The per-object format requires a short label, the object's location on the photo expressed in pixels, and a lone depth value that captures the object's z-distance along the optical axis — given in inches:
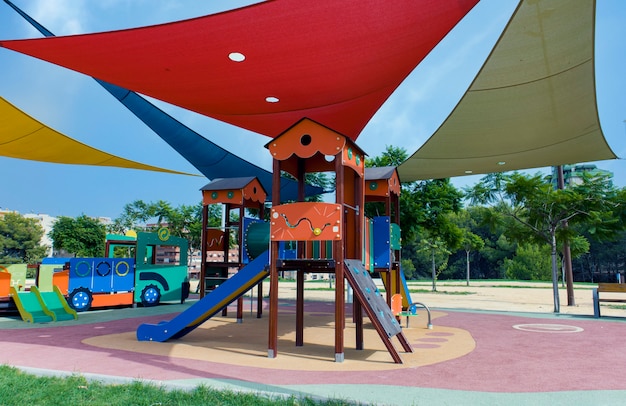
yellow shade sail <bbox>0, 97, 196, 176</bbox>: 356.6
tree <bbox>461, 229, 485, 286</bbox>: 1243.2
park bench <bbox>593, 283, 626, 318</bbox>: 434.3
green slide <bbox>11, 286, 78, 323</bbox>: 386.3
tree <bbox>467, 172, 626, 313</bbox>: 537.6
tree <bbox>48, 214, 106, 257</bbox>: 1358.3
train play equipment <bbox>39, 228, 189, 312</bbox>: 476.4
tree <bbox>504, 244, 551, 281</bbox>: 1819.6
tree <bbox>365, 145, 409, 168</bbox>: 682.2
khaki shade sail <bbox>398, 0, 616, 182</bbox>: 227.1
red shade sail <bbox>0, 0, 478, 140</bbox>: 211.2
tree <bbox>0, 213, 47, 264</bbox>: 1992.4
